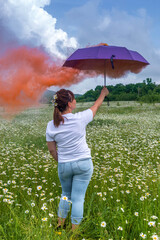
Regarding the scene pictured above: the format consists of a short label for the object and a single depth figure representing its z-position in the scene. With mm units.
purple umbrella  3714
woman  3055
